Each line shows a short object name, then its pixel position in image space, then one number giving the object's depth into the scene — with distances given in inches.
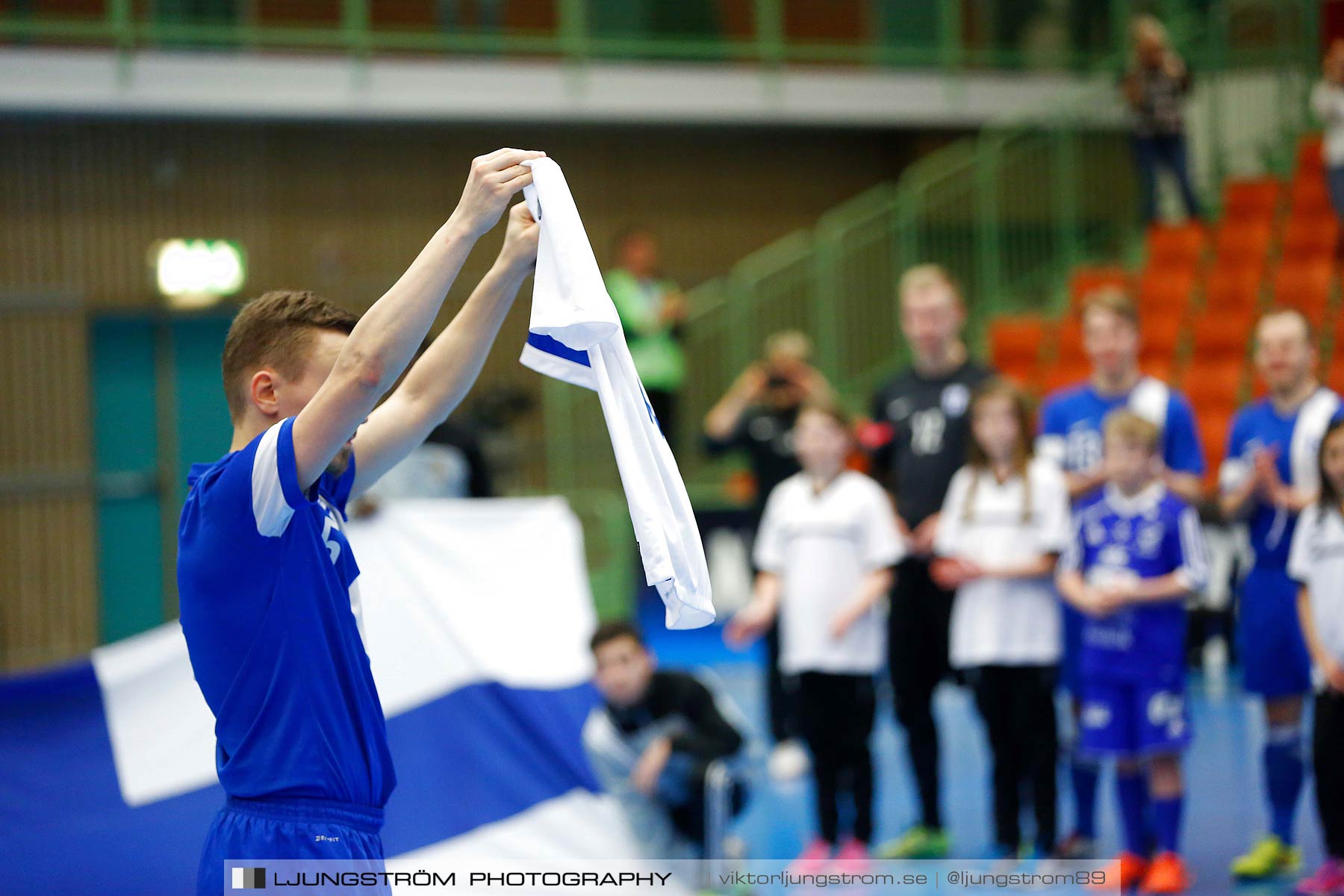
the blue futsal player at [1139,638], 369.4
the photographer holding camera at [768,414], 558.6
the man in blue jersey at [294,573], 161.3
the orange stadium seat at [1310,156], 812.0
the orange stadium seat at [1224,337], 772.6
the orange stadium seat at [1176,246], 850.1
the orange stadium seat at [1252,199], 837.2
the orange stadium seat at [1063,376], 799.7
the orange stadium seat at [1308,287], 738.8
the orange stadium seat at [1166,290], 828.0
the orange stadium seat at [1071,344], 818.2
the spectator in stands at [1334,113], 655.8
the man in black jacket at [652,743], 358.6
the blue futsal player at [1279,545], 380.2
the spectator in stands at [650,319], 761.6
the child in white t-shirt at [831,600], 409.4
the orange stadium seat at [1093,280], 863.7
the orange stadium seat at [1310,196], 800.3
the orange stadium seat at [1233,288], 789.9
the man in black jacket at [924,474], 424.5
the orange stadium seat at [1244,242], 809.5
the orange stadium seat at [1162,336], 809.5
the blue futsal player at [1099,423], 397.1
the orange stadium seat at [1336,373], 668.7
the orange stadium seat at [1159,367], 791.7
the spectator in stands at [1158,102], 782.5
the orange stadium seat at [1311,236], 770.8
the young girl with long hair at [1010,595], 397.4
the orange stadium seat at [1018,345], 847.1
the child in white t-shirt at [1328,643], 353.7
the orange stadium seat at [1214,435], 703.7
